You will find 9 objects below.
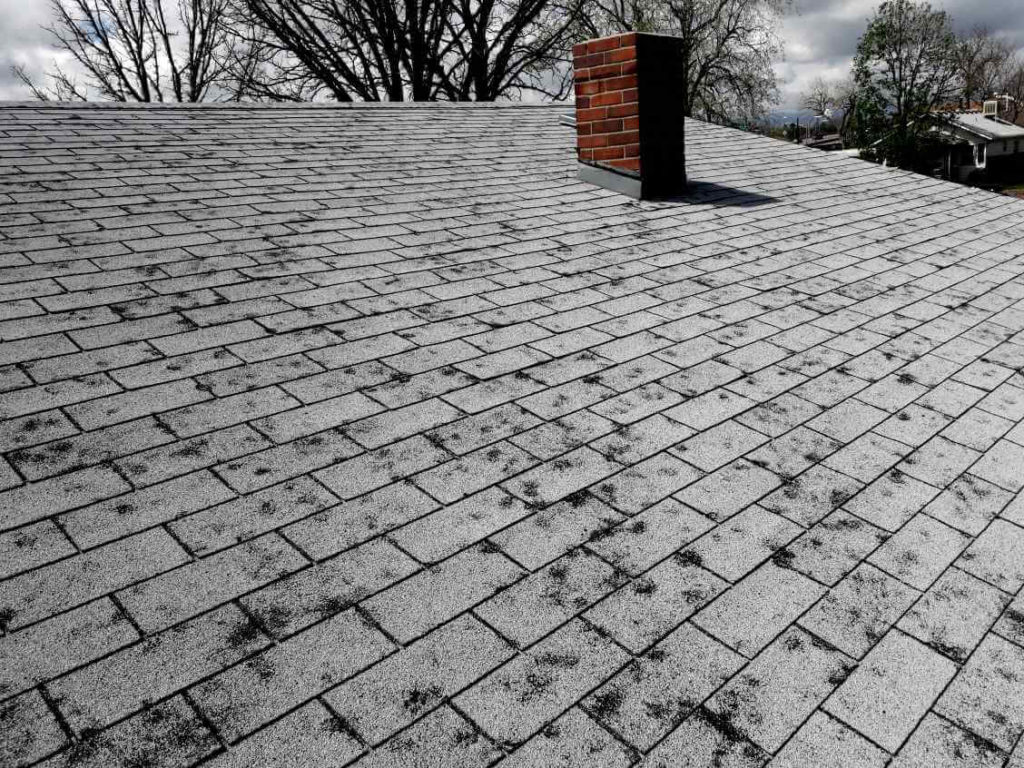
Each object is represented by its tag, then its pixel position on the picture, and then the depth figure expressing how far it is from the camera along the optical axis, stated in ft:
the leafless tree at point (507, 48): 74.23
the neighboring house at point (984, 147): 125.90
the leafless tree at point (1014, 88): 187.93
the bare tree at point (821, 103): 163.23
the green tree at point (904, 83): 107.96
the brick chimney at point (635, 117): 19.63
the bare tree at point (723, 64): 98.94
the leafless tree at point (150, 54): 74.69
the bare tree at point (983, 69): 150.29
